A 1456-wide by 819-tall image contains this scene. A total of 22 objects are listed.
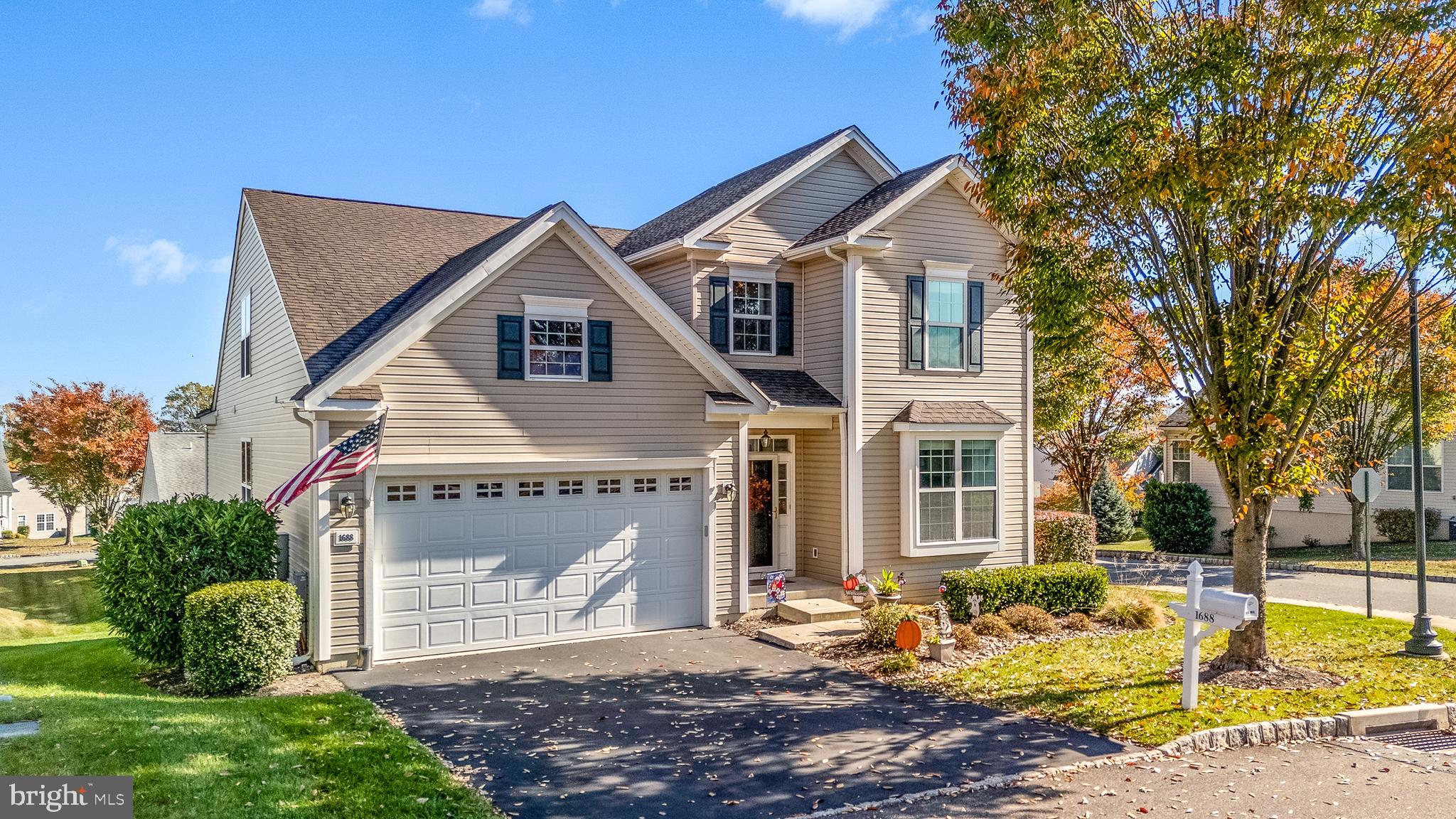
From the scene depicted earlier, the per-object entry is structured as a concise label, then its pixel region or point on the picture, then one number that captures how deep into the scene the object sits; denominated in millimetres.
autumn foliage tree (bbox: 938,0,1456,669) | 9984
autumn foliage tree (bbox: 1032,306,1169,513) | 22312
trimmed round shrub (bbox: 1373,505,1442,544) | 26641
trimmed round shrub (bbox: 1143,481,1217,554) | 27641
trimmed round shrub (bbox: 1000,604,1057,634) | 14164
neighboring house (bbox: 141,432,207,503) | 26891
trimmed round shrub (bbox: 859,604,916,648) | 12672
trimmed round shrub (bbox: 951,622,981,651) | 12844
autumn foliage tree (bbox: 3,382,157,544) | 36125
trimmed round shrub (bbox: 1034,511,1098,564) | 20141
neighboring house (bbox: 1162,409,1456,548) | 26656
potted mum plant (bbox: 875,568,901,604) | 14477
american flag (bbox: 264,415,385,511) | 10859
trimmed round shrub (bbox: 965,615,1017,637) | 13766
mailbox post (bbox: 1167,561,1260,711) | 9414
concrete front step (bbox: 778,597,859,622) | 14578
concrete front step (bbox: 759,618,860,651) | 13164
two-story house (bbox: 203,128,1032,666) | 12102
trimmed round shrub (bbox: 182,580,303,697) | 10266
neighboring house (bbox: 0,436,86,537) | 55812
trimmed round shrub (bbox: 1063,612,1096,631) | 14633
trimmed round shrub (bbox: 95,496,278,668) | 11219
